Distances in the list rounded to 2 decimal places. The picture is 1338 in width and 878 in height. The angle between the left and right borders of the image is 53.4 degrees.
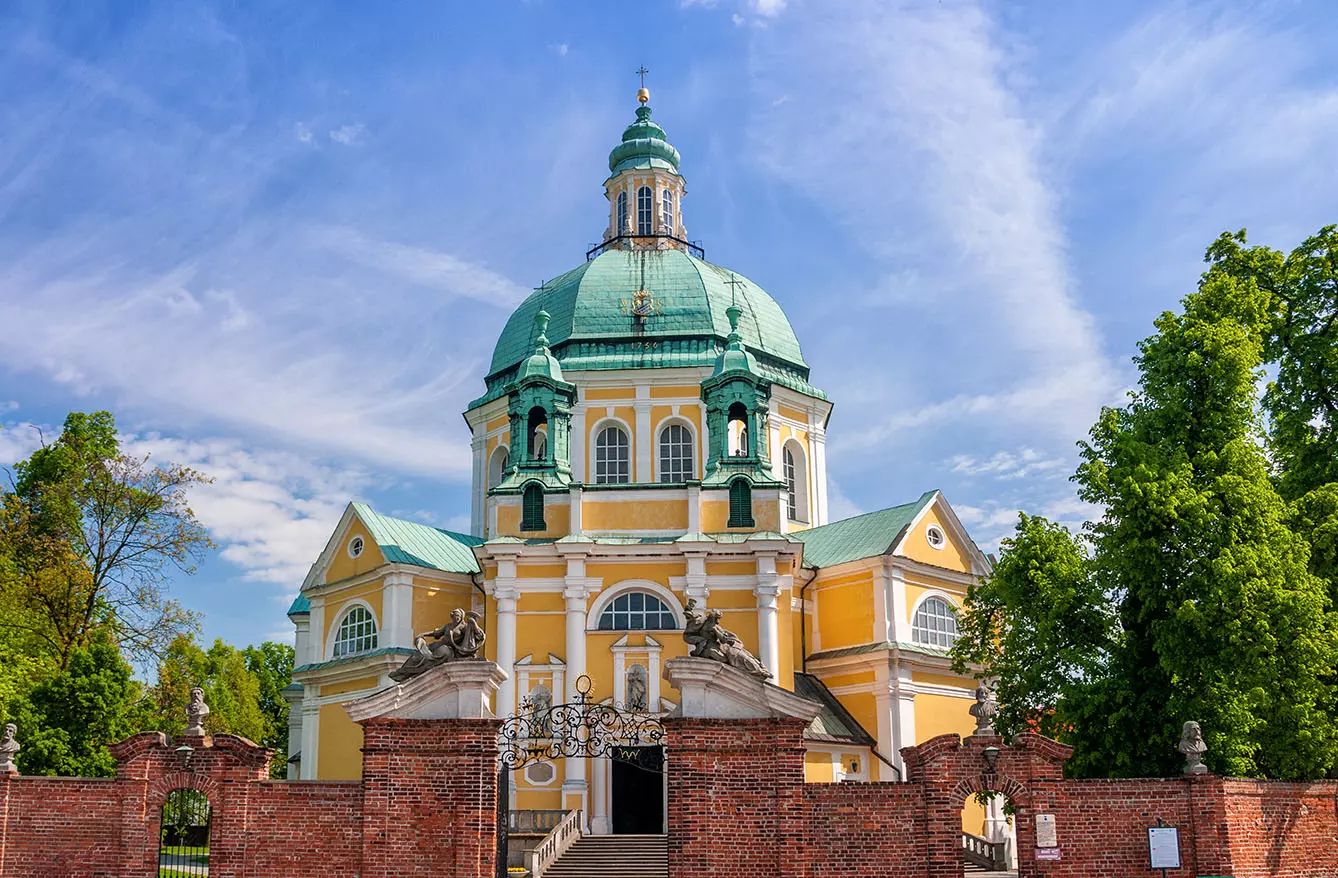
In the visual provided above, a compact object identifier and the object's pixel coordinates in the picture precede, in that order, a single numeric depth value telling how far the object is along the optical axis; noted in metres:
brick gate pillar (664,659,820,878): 16.11
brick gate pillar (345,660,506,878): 16.09
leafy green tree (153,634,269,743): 35.88
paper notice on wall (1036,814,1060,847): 16.48
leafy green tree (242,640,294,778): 62.94
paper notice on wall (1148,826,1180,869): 16.64
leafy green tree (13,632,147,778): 29.44
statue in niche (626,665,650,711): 31.16
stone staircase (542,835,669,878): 24.56
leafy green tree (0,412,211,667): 33.72
